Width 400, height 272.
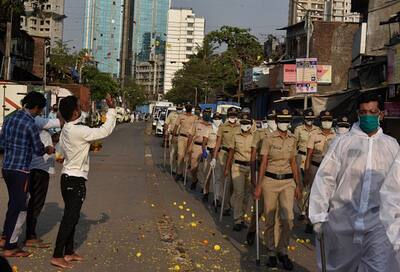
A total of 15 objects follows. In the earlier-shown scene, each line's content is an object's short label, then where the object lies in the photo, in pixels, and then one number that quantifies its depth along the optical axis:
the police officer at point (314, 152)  10.64
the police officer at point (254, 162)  8.41
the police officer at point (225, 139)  11.27
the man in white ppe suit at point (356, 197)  5.00
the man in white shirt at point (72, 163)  7.16
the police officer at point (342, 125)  11.14
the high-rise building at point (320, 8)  57.79
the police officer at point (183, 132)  15.84
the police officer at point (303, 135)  11.40
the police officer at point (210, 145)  13.16
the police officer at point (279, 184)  7.58
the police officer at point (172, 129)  17.50
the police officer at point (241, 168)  9.84
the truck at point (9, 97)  25.14
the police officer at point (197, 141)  14.68
